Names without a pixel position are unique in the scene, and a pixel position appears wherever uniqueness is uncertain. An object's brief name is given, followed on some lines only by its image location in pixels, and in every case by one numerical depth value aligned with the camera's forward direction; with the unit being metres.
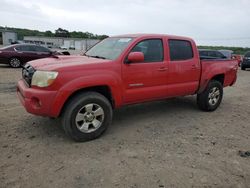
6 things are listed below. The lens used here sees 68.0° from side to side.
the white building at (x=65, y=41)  50.64
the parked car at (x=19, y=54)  10.01
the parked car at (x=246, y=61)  14.10
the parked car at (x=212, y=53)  11.82
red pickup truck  2.85
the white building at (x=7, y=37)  51.32
